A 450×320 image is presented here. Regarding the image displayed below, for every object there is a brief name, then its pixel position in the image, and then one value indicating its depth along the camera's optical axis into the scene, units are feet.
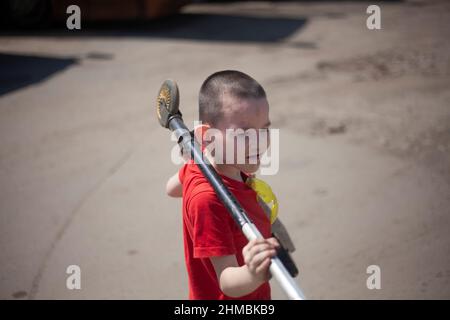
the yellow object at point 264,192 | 5.30
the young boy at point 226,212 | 4.28
